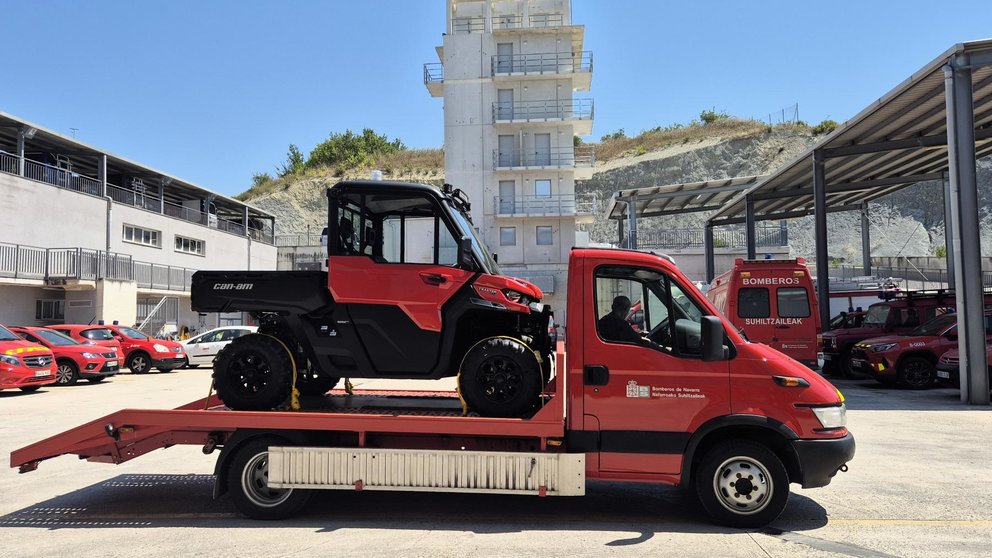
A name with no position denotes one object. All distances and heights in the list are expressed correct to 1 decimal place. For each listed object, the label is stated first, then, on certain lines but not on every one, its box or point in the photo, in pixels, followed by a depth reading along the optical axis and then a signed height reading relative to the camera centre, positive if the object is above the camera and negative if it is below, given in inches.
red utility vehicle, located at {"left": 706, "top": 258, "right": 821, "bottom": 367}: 605.6 -4.8
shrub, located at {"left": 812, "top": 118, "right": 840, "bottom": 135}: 2891.2 +747.1
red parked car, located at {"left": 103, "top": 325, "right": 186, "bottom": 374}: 874.1 -57.9
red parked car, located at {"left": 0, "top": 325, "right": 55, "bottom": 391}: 594.2 -49.1
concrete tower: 1717.5 +447.6
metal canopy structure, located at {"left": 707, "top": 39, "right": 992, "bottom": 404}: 542.6 +191.4
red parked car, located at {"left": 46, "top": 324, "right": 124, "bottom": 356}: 770.8 -30.6
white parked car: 979.3 -54.0
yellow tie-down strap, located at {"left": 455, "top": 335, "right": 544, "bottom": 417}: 234.1 -26.8
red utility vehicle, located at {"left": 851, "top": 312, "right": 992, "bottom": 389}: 618.8 -53.3
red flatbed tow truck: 217.9 -42.1
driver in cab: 225.9 -9.4
